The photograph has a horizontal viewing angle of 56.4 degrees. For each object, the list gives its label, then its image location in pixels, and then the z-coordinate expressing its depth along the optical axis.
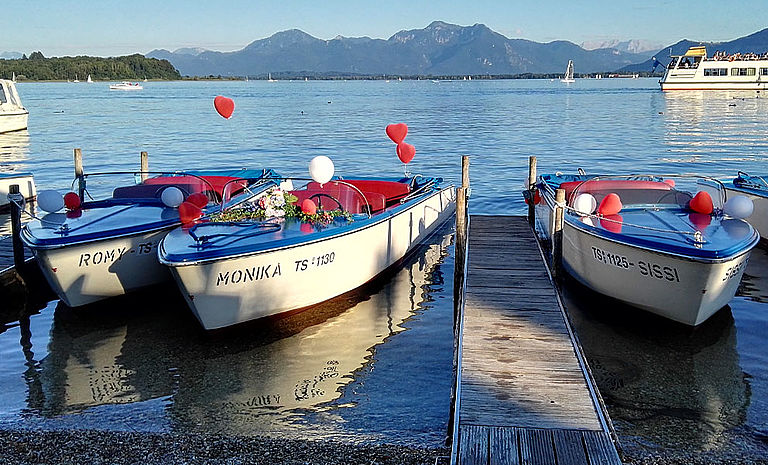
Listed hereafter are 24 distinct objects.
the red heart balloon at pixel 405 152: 13.86
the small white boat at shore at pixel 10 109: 35.69
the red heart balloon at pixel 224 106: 13.66
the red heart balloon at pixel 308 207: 10.55
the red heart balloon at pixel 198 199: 11.45
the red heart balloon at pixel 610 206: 10.86
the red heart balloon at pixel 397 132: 13.87
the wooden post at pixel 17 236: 11.12
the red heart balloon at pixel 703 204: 10.93
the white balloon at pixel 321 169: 11.06
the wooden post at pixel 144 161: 16.81
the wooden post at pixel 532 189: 15.10
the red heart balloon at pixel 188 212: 10.61
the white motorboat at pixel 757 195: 13.41
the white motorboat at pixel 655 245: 8.95
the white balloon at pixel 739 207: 10.51
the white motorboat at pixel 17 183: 17.83
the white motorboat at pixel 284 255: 9.02
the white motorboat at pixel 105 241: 9.80
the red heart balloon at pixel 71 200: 11.36
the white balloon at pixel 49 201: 11.29
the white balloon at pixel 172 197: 11.57
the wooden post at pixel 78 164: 15.55
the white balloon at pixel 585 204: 11.09
